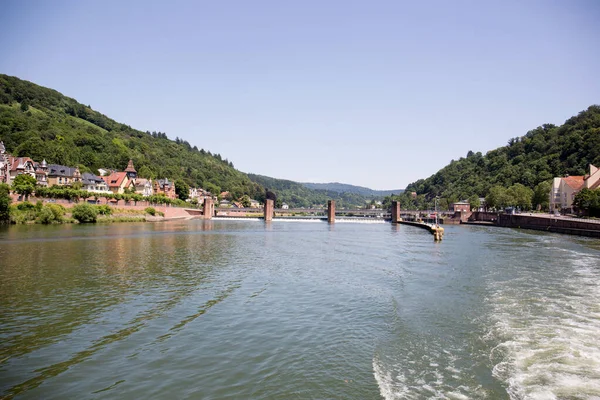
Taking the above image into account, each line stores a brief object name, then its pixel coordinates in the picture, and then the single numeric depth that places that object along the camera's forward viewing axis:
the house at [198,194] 164.95
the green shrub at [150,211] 96.91
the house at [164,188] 139.00
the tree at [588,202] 70.00
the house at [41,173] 95.00
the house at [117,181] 112.75
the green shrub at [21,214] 65.44
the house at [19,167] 89.44
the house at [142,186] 123.94
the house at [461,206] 143.60
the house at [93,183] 103.06
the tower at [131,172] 125.66
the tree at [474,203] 148.75
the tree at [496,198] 117.62
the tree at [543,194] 108.44
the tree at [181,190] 150.12
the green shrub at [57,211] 71.01
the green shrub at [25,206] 68.75
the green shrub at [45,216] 68.56
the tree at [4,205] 63.16
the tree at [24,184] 72.56
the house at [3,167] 82.46
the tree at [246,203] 196.60
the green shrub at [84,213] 74.62
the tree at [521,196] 114.19
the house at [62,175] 99.81
